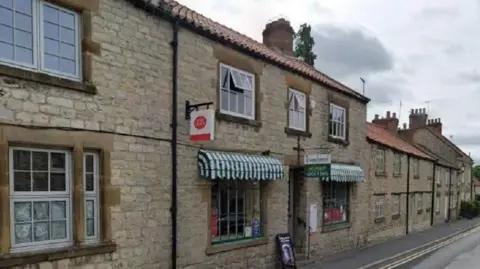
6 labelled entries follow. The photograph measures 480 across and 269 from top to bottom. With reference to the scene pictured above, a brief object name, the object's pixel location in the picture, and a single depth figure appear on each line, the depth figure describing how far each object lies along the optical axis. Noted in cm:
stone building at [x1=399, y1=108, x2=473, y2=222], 3588
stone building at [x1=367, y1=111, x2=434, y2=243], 2072
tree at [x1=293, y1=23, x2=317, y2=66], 3097
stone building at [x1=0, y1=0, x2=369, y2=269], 681
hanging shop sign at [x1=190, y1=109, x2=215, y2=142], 913
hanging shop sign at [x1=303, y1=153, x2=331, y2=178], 1291
